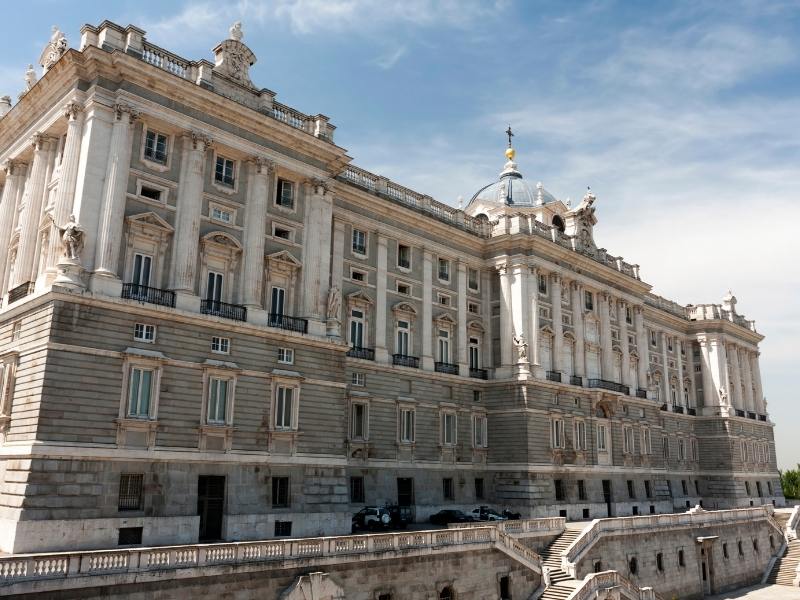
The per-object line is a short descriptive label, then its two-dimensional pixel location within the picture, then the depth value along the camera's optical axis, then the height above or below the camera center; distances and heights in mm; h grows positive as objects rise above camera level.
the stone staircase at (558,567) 33594 -4000
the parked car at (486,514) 40781 -1615
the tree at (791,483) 95500 +446
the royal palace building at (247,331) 27641 +7862
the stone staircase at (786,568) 53381 -6166
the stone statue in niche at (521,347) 49594 +9546
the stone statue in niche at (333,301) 37009 +9454
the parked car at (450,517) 39281 -1730
